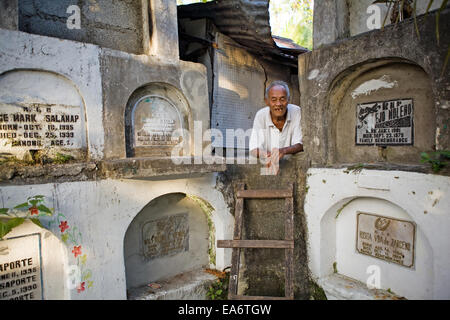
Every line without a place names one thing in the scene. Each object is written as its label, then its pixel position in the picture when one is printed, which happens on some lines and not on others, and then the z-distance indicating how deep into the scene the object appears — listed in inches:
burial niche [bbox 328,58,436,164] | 113.6
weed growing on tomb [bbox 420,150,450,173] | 98.6
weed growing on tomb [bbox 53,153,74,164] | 116.8
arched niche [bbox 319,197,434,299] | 113.2
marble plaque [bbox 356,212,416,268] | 117.3
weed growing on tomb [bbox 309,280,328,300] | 139.0
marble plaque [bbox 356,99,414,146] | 117.5
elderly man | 148.3
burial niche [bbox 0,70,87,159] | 108.2
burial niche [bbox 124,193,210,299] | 146.9
